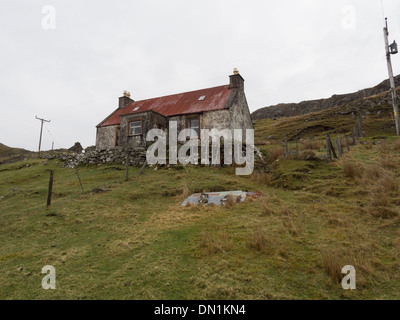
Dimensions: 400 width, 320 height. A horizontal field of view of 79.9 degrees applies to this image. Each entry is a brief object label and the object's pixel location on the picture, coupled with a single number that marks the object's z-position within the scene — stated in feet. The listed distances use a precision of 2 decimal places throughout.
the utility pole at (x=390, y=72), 70.12
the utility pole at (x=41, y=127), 126.37
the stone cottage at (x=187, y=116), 71.05
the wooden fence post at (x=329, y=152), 47.32
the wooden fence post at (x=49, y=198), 36.91
